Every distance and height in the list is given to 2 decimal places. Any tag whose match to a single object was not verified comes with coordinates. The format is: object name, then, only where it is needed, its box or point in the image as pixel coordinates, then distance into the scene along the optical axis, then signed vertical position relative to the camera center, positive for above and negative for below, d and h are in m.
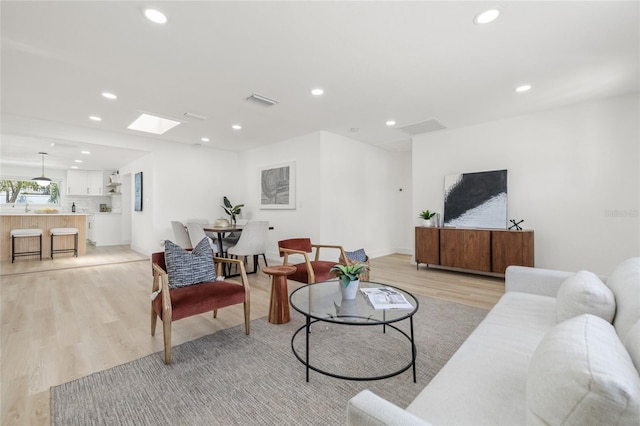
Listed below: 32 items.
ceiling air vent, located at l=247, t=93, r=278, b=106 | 3.65 +1.51
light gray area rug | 1.53 -1.07
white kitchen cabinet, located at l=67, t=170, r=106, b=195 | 8.91 +1.03
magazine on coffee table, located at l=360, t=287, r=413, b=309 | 1.91 -0.61
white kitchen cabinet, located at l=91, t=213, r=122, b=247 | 7.97 -0.43
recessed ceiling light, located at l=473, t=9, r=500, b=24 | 2.11 +1.50
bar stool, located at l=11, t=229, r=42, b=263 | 5.73 -0.43
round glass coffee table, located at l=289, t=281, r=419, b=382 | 1.73 -0.64
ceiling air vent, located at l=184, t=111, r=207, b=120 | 4.34 +1.54
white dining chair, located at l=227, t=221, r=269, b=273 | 4.38 -0.41
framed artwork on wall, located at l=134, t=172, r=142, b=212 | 6.63 +0.53
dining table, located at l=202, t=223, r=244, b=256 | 4.51 -0.25
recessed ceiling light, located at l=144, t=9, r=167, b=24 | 2.10 +1.50
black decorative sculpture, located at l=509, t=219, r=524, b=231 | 4.27 -0.17
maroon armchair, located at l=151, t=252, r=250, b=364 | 2.03 -0.66
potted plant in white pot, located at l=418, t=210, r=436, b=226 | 5.06 -0.06
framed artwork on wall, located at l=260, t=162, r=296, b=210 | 5.82 +0.60
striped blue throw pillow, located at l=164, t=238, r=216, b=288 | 2.37 -0.44
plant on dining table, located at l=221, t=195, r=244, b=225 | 6.12 +0.11
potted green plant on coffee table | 2.03 -0.46
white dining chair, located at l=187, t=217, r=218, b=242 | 5.24 -0.19
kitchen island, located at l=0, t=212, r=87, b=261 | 5.87 -0.26
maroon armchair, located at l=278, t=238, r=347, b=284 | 2.96 -0.61
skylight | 5.21 +1.67
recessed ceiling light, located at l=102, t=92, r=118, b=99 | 3.59 +1.53
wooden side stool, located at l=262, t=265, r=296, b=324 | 2.72 -0.82
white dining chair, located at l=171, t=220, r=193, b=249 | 4.90 -0.36
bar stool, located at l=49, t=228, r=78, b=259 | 6.21 -0.42
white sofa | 0.65 -0.47
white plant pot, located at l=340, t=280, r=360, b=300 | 2.06 -0.55
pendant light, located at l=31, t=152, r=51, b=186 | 6.84 +0.95
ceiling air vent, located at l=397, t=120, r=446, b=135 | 4.70 +1.50
